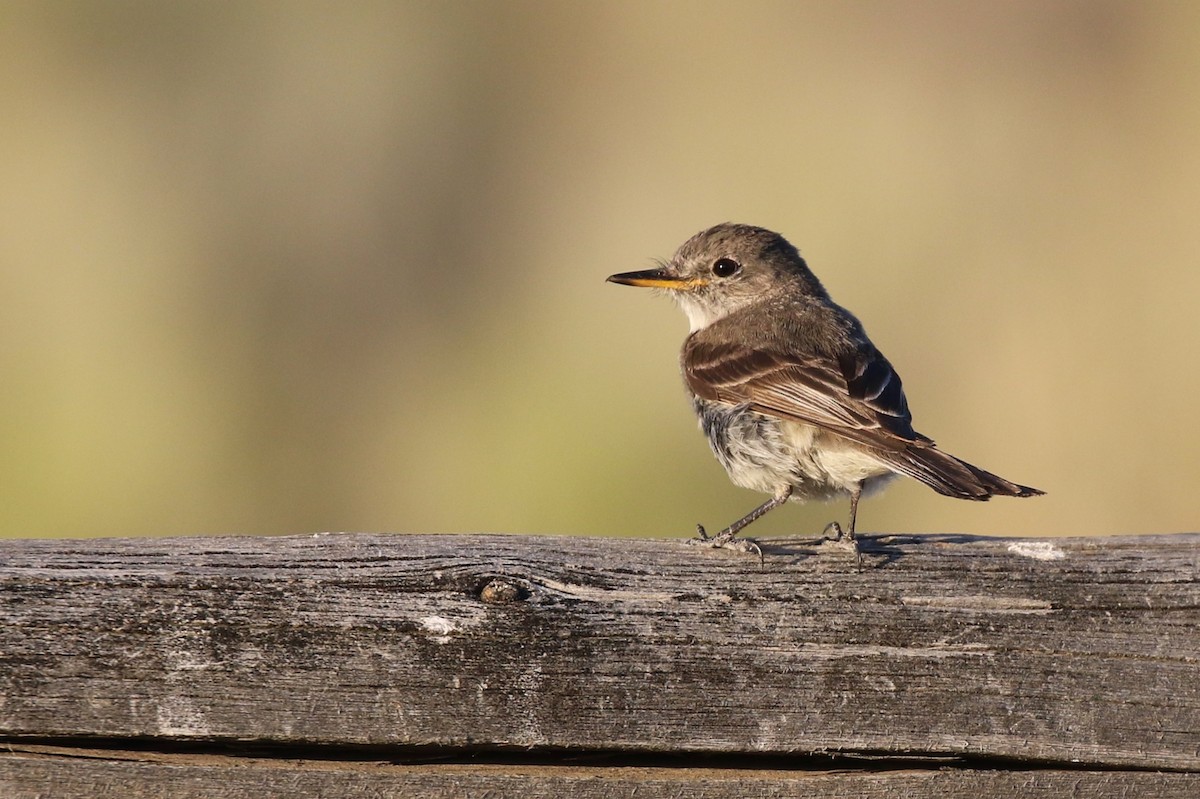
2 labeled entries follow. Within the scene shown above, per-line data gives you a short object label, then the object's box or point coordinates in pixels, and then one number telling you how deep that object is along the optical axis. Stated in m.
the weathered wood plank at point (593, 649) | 5.43
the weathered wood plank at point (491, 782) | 5.35
